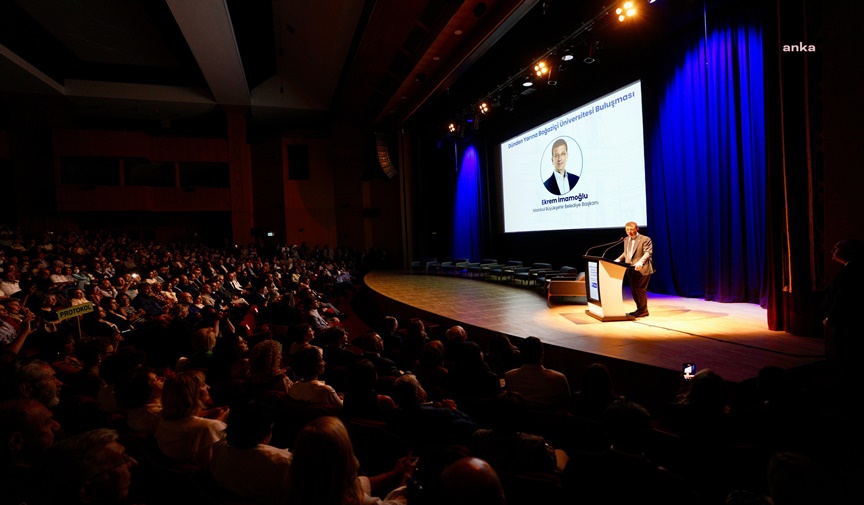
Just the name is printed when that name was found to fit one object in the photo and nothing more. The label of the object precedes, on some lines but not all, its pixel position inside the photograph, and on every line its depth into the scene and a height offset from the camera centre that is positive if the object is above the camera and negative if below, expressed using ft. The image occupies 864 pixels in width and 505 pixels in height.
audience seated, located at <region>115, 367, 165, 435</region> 6.56 -2.17
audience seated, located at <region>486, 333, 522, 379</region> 10.37 -2.61
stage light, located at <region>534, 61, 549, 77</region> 23.22 +9.43
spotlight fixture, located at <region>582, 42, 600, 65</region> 20.54 +9.10
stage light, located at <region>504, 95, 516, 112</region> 28.24 +9.42
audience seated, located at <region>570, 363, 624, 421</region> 6.68 -2.31
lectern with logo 16.08 -1.74
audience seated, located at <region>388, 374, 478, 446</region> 5.86 -2.40
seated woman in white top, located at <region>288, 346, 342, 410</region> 7.55 -2.30
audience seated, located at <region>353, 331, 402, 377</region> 8.98 -2.24
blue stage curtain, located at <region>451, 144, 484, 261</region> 39.99 +3.71
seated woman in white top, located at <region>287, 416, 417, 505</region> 3.75 -1.86
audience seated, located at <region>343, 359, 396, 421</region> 6.81 -2.24
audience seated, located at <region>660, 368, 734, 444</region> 5.66 -2.38
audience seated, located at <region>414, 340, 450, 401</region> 8.71 -2.44
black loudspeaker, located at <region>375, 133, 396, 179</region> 46.11 +10.18
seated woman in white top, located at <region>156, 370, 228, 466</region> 5.75 -2.24
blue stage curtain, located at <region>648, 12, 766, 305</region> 17.49 +3.09
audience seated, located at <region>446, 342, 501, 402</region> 7.72 -2.32
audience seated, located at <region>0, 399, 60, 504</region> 4.80 -1.98
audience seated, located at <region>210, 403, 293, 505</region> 4.69 -2.25
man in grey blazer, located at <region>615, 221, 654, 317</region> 15.93 -0.86
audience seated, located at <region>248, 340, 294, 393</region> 8.43 -2.18
